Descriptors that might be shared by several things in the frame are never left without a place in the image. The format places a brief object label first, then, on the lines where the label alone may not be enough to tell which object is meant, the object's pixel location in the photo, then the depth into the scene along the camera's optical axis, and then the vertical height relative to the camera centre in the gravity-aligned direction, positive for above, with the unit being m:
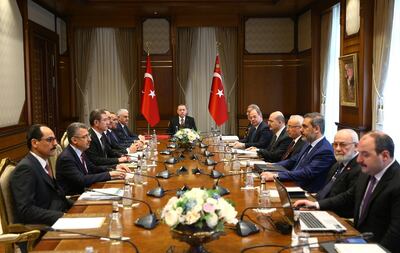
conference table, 2.37 -0.72
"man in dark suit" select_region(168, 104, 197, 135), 9.16 -0.46
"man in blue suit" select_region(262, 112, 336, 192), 4.39 -0.59
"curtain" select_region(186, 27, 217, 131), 10.66 +0.51
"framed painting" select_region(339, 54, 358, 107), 7.18 +0.26
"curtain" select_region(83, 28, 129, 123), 10.66 +0.32
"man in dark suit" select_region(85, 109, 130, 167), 5.72 -0.55
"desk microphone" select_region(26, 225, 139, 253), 2.29 -0.70
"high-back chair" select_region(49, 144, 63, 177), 4.86 -0.63
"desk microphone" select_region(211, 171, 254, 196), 3.58 -0.69
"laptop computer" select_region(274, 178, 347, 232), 2.62 -0.72
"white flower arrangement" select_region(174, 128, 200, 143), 6.25 -0.50
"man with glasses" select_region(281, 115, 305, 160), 5.38 -0.41
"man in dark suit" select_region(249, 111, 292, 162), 6.06 -0.57
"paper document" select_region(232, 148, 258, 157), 6.10 -0.70
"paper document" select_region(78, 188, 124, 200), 3.51 -0.72
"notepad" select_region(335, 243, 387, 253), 2.23 -0.71
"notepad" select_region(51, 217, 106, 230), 2.74 -0.73
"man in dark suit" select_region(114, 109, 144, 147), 8.28 -0.60
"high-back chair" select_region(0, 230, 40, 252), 2.93 -0.85
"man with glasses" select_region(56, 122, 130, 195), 4.25 -0.63
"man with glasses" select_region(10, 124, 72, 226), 3.22 -0.61
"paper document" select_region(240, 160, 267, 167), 5.13 -0.71
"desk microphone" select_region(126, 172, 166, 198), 3.52 -0.69
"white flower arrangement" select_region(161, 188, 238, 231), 2.02 -0.48
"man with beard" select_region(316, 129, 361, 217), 3.63 -0.53
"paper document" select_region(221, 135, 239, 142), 8.07 -0.69
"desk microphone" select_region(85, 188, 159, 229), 2.69 -0.70
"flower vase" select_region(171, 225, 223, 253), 2.02 -0.57
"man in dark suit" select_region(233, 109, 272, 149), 7.37 -0.56
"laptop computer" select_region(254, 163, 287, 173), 4.53 -0.68
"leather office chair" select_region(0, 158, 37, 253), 3.16 -0.73
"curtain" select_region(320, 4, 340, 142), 8.41 +0.51
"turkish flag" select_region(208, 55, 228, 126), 9.25 -0.11
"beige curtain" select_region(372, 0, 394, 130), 6.36 +0.61
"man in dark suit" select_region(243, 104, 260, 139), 7.74 -0.17
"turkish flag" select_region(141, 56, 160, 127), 9.43 -0.09
